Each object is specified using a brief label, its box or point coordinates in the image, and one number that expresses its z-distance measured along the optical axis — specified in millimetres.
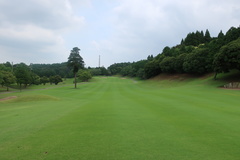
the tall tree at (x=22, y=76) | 55300
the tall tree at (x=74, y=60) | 51406
